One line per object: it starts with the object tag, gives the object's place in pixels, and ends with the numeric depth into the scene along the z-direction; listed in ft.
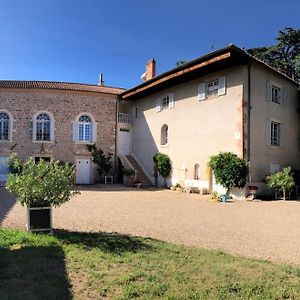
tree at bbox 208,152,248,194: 52.65
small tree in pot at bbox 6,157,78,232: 22.41
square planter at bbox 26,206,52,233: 22.86
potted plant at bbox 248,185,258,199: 52.31
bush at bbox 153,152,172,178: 69.26
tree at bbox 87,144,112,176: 78.23
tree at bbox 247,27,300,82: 91.57
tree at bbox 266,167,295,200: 52.70
